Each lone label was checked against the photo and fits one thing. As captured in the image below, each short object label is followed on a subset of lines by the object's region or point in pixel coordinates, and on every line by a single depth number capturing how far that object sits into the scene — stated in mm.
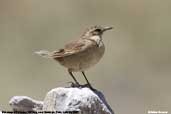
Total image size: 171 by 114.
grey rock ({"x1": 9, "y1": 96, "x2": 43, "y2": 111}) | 10812
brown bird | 11844
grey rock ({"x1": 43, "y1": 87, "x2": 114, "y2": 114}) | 10234
